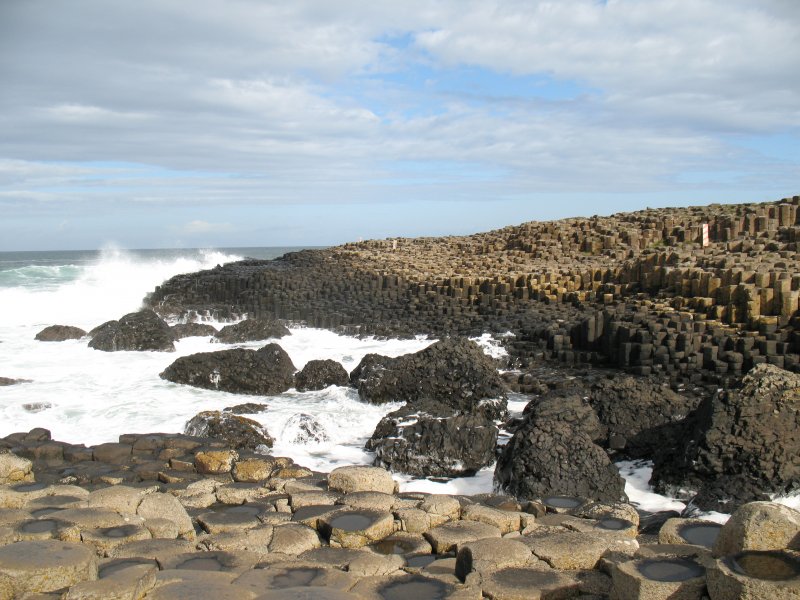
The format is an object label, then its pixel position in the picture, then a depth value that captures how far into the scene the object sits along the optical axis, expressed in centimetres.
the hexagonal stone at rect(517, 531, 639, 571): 478
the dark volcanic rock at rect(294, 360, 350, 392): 1265
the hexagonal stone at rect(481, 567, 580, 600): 429
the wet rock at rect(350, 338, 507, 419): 1101
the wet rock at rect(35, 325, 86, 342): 1841
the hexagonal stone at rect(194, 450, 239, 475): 766
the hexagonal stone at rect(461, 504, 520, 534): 560
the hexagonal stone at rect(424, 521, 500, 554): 525
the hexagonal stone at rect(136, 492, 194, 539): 547
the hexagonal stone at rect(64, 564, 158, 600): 401
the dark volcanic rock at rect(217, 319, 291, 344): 1784
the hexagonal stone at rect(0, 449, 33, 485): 720
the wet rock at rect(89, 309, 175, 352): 1647
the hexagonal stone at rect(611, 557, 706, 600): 386
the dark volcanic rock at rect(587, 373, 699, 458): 873
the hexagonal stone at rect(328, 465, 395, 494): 656
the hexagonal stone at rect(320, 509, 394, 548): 536
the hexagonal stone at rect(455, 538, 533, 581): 464
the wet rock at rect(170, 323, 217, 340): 1876
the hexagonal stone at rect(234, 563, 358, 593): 439
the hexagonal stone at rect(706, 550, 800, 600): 351
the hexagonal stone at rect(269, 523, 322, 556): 519
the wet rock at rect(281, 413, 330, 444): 955
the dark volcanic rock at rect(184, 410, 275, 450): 904
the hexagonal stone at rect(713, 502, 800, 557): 397
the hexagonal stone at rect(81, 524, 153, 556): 500
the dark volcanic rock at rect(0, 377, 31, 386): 1280
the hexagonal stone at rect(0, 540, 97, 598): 414
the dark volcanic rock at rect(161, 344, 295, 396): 1248
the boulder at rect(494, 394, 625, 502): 713
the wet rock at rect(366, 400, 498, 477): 823
